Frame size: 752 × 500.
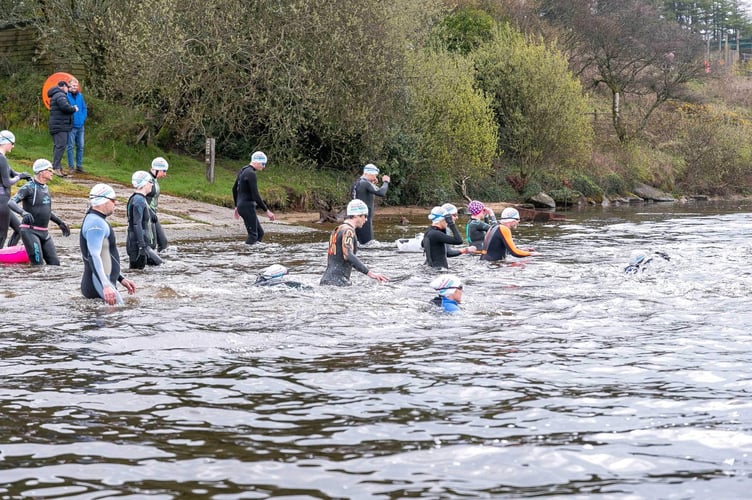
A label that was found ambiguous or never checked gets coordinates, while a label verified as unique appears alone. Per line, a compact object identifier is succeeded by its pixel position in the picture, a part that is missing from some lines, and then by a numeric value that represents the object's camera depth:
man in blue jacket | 29.23
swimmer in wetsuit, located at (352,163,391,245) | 22.78
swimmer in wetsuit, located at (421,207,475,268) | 17.86
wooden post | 33.47
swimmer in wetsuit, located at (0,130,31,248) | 17.44
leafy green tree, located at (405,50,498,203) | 40.44
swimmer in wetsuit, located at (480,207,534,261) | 18.70
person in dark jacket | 28.55
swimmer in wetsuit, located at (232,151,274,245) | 21.75
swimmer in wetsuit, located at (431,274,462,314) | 13.02
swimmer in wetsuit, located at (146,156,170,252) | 18.73
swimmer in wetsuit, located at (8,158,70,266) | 17.44
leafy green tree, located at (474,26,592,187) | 47.38
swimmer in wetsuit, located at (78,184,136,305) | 12.34
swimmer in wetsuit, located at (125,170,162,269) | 17.05
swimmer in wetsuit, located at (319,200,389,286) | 14.73
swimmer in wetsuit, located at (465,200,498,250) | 20.75
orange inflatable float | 29.66
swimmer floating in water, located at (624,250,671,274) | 17.73
